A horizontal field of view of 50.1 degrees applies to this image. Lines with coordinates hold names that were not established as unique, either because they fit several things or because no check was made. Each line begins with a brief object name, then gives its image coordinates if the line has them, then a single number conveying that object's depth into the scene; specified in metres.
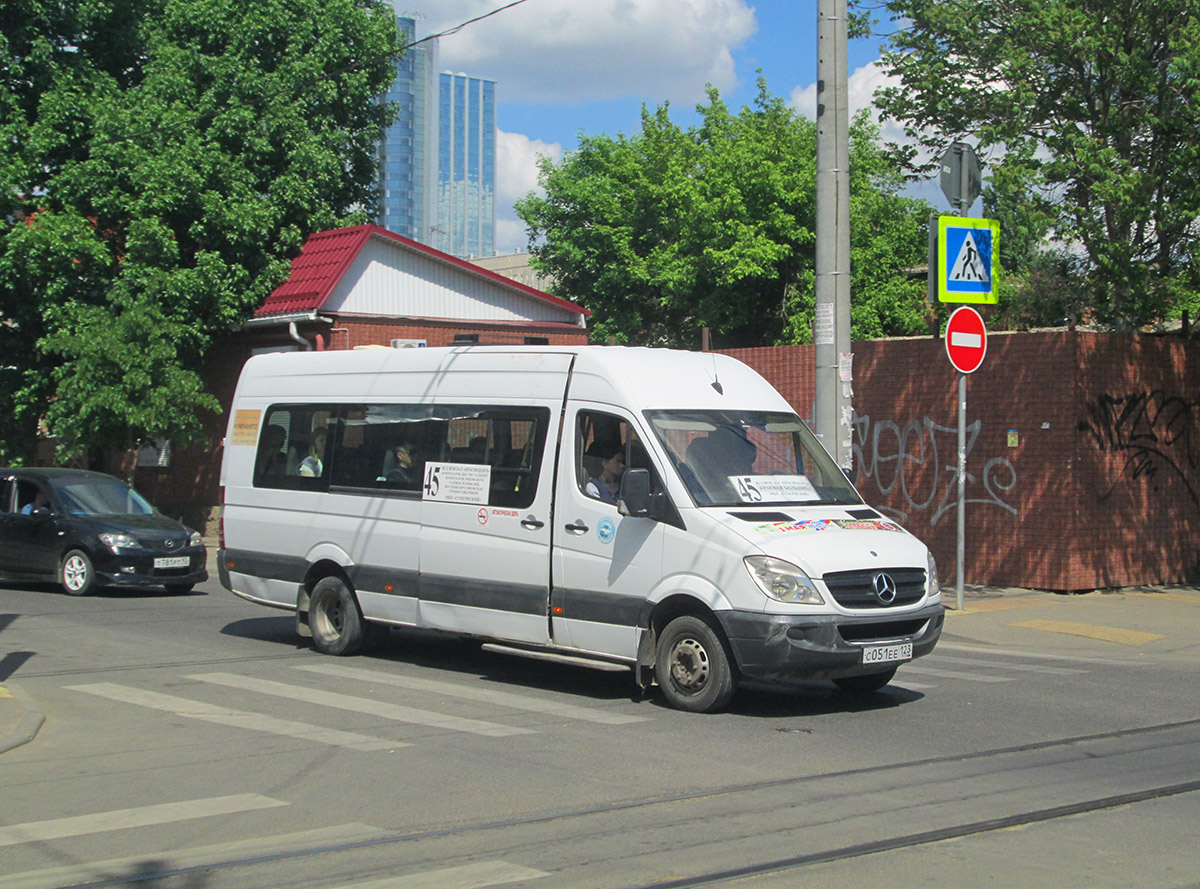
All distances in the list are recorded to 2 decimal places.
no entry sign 13.94
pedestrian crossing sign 14.25
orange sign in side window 12.53
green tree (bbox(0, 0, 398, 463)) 23.70
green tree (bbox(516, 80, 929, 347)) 36.72
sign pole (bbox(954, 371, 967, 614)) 14.03
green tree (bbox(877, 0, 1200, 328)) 15.28
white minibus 8.64
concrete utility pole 13.88
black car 16.17
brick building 24.64
